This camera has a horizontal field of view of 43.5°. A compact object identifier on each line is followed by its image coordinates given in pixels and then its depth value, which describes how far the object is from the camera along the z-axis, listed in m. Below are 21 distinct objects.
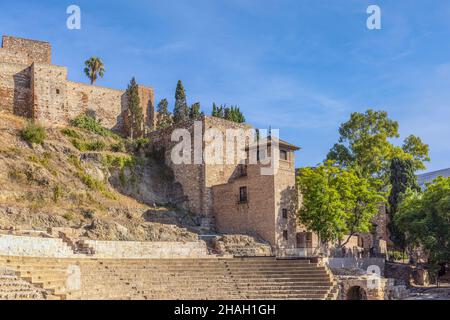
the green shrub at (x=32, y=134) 38.47
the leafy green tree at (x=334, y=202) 36.16
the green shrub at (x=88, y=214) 34.40
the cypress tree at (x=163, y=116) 52.19
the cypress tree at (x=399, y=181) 44.53
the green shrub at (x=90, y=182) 38.25
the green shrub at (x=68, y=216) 33.09
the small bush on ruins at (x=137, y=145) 45.16
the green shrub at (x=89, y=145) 42.00
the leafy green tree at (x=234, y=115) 54.18
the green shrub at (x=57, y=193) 35.06
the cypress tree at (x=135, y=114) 48.09
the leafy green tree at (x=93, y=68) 51.03
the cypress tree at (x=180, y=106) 52.68
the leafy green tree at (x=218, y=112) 55.19
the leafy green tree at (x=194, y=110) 53.41
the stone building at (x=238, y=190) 37.31
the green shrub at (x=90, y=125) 45.09
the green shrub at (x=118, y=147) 43.94
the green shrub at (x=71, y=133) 42.47
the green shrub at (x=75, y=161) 39.28
